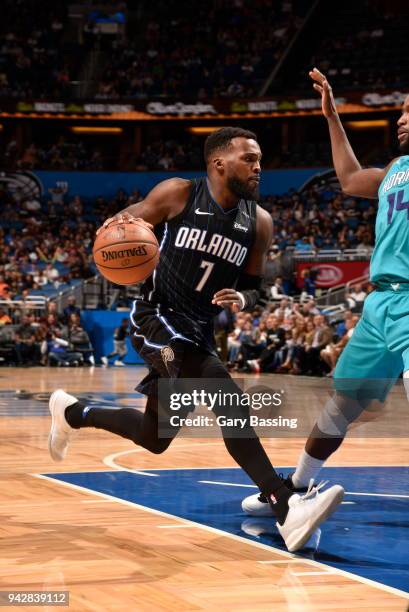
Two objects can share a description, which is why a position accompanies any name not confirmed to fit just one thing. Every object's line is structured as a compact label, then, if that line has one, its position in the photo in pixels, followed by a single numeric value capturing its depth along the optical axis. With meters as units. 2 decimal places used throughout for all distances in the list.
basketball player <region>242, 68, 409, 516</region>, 4.57
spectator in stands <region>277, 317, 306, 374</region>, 19.12
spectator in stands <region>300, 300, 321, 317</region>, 20.28
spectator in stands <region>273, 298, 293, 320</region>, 20.62
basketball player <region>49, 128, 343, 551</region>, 5.07
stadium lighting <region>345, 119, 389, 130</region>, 36.10
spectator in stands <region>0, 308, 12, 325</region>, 23.36
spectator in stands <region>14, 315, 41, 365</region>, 23.33
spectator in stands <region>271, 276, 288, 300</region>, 23.70
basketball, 4.91
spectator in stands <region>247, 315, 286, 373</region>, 19.95
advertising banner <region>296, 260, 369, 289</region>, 25.22
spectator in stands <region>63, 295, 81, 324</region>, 24.02
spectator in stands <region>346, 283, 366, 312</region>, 21.09
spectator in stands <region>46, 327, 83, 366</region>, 23.33
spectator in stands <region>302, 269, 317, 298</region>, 24.81
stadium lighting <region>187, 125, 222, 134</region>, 38.91
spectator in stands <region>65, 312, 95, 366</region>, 23.50
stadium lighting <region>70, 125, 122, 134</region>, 39.58
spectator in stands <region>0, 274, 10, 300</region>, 25.12
